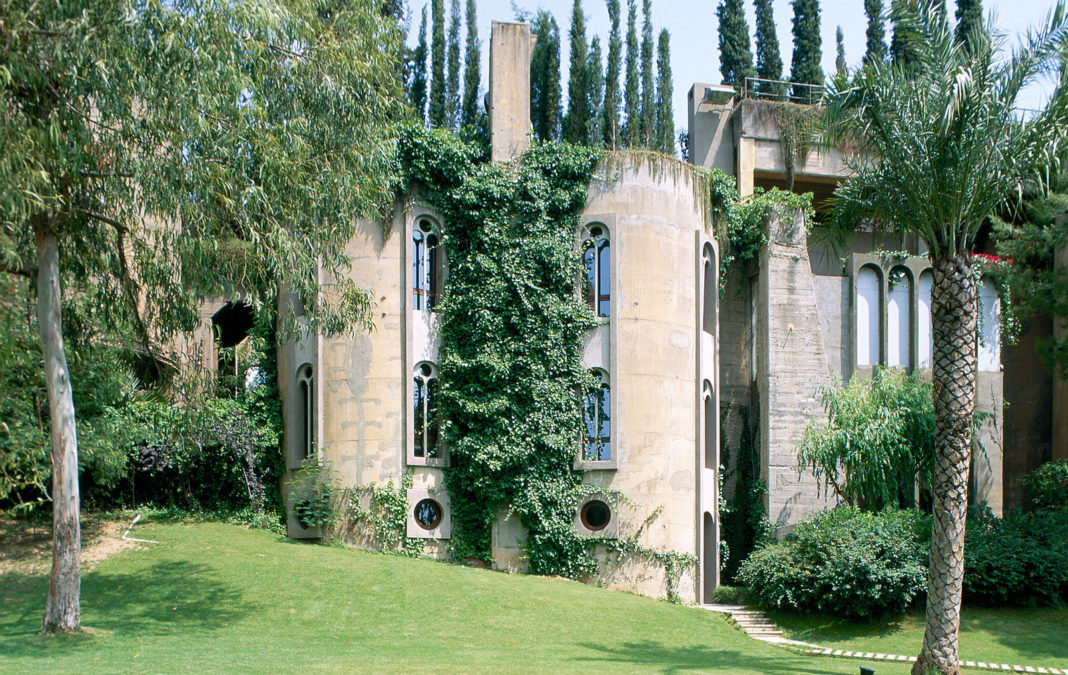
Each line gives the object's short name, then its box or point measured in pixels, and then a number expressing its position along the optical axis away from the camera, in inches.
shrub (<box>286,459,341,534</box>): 981.2
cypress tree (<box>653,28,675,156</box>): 1784.0
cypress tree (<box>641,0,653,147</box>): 1729.8
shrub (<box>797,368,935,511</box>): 1023.0
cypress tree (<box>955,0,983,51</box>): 1625.2
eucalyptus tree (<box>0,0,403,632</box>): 626.8
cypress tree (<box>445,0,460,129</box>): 1723.7
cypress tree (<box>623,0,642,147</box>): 1690.2
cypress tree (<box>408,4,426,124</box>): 1691.7
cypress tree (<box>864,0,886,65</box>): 1824.7
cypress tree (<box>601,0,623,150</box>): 1717.5
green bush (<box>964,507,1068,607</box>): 935.0
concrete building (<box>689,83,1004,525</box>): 1118.4
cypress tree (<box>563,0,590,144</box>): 1619.1
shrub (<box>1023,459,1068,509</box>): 1104.2
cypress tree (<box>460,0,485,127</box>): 1676.9
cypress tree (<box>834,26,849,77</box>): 1972.2
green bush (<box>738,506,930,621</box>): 894.4
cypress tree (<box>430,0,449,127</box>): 1694.1
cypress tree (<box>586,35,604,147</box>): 1680.6
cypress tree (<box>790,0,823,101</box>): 1737.2
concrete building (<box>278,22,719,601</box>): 1006.4
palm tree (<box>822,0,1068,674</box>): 588.4
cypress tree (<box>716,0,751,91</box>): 1720.0
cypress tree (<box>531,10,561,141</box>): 1652.3
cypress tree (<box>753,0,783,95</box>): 1729.8
